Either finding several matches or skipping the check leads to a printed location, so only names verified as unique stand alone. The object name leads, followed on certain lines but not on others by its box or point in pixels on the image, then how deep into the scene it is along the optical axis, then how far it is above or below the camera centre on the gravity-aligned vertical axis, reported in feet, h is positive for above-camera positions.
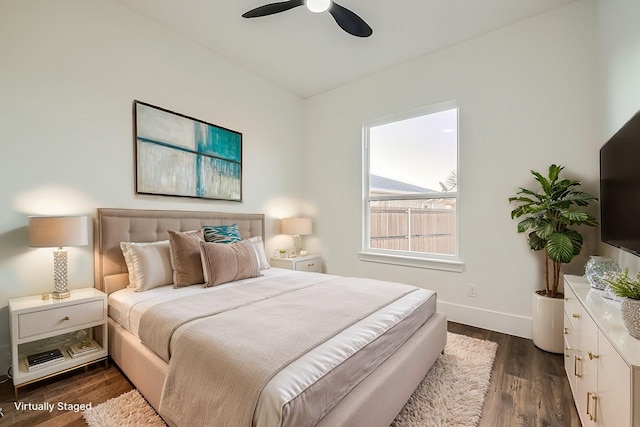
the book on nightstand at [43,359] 6.17 -3.31
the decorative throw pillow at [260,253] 9.89 -1.49
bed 3.63 -2.20
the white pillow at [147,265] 7.47 -1.47
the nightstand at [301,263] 12.20 -2.31
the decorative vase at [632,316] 3.57 -1.33
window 10.64 +0.88
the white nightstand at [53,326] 5.91 -2.57
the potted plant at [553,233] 7.29 -0.58
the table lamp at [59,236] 6.34 -0.61
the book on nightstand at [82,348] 6.76 -3.35
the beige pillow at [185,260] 7.75 -1.36
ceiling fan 6.72 +4.77
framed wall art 8.87 +1.84
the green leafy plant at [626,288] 3.76 -1.03
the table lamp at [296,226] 12.94 -0.73
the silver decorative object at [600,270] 5.71 -1.20
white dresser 3.22 -2.09
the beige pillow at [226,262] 7.75 -1.48
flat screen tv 4.33 +0.39
